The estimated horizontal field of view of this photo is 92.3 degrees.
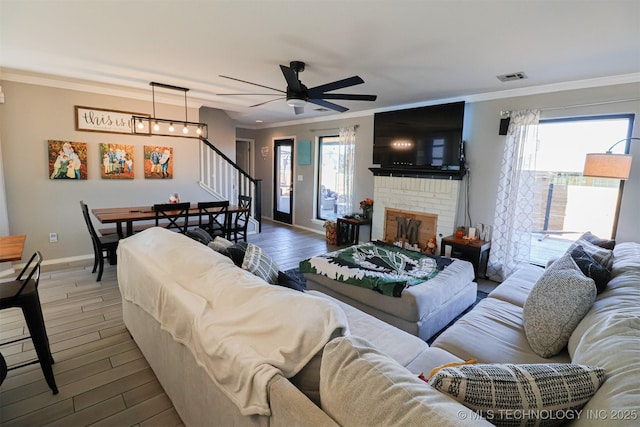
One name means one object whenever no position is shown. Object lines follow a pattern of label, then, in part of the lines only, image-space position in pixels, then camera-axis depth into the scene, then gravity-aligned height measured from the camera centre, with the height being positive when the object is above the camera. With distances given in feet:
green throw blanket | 8.92 -3.11
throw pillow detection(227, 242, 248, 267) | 7.08 -1.96
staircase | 18.90 -0.82
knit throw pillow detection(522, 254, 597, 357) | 5.37 -2.35
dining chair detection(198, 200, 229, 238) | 15.31 -2.41
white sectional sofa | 2.80 -2.15
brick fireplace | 15.26 -1.28
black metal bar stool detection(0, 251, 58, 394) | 5.97 -2.83
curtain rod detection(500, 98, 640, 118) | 10.79 +2.77
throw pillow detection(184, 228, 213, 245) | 8.53 -1.94
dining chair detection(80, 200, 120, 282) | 12.51 -3.24
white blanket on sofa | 3.52 -2.11
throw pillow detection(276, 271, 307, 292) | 6.85 -2.51
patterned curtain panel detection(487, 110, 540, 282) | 12.80 -0.91
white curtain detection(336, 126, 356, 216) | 19.67 +0.45
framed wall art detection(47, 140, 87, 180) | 14.01 +0.19
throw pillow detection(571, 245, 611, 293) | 6.18 -1.86
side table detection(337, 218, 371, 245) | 19.00 -3.72
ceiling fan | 9.31 +2.62
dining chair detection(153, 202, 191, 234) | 13.93 -2.19
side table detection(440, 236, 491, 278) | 13.44 -3.34
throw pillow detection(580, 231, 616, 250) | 8.82 -1.82
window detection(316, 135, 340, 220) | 21.90 -0.38
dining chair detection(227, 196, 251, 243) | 17.02 -3.00
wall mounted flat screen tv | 14.57 +1.84
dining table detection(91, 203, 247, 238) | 12.82 -2.17
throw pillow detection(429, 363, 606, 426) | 2.91 -2.06
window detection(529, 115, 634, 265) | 11.44 -0.25
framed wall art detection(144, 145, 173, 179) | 16.53 +0.25
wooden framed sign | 14.44 +2.16
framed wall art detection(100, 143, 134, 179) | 15.28 +0.20
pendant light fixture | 14.47 +2.02
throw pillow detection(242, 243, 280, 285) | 6.45 -2.05
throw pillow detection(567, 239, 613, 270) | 7.19 -1.79
